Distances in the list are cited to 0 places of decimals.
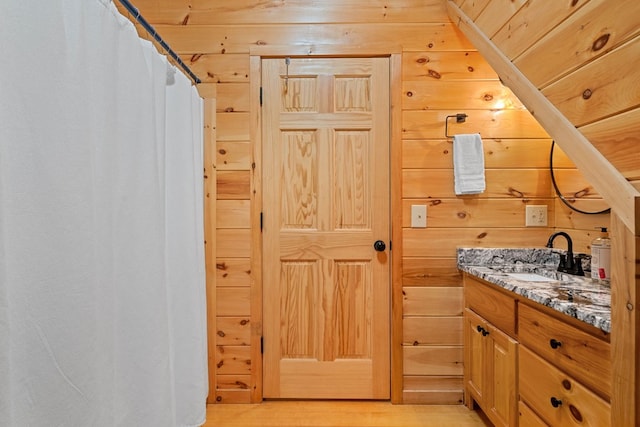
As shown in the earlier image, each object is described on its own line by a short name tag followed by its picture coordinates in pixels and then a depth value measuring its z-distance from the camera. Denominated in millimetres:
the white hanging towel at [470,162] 1936
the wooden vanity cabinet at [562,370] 1001
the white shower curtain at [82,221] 685
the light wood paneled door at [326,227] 2010
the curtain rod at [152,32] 1151
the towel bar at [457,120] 1958
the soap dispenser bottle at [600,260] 1431
